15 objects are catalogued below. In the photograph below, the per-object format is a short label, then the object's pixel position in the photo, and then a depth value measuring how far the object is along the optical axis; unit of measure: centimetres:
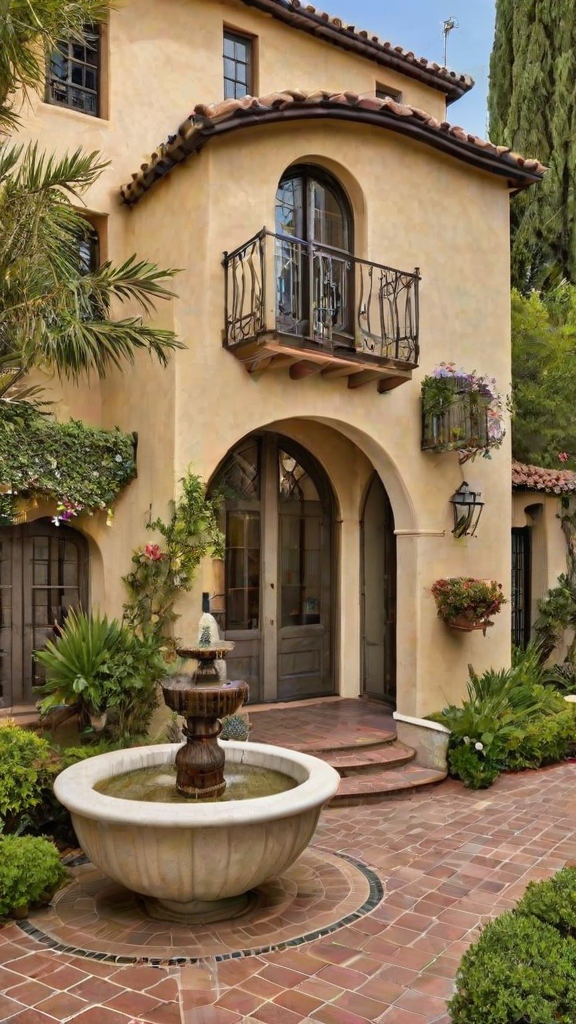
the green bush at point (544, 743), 910
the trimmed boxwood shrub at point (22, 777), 599
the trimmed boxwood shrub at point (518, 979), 325
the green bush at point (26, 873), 514
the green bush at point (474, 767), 852
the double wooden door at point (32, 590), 923
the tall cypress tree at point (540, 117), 1888
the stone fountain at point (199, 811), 472
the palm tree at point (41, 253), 656
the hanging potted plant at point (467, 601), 929
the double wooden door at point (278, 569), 1033
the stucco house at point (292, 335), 820
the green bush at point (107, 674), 748
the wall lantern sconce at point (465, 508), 974
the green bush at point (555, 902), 387
